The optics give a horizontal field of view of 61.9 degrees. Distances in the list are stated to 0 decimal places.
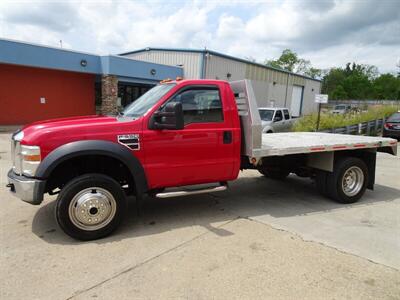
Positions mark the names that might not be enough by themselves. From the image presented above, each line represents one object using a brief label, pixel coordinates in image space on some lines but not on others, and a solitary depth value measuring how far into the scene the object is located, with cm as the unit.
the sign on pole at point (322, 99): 1599
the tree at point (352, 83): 9762
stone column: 1912
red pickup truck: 404
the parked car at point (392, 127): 1617
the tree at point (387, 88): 9453
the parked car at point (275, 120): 1457
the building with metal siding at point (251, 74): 2202
